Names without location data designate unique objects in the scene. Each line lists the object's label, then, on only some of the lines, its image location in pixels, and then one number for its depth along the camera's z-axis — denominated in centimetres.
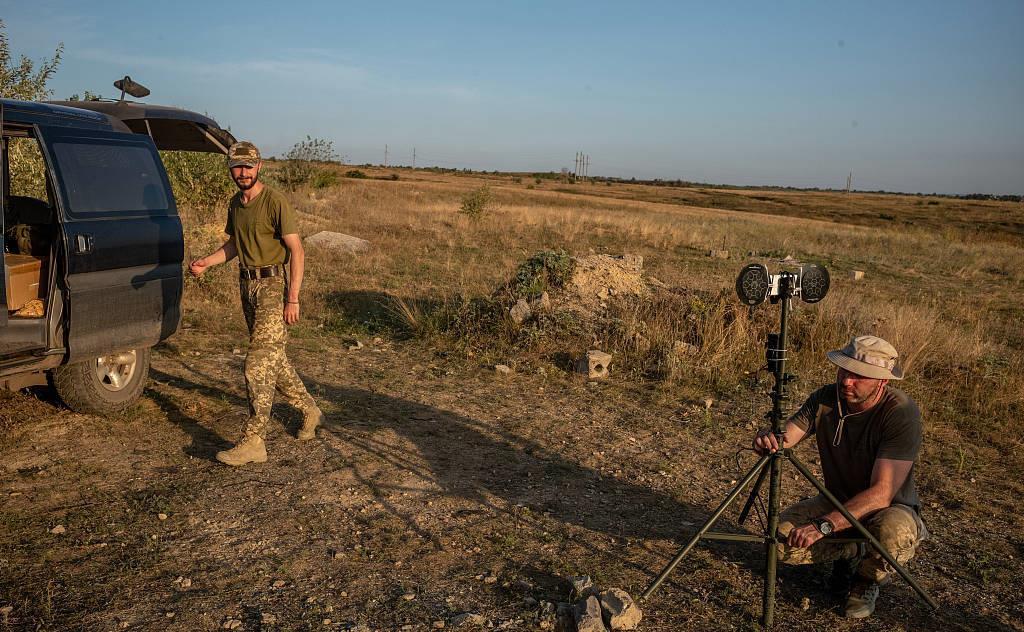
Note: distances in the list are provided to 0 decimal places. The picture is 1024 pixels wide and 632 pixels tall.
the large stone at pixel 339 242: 1553
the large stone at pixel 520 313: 866
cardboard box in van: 505
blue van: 456
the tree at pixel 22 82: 880
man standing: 490
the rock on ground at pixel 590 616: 317
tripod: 331
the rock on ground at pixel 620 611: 321
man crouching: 347
